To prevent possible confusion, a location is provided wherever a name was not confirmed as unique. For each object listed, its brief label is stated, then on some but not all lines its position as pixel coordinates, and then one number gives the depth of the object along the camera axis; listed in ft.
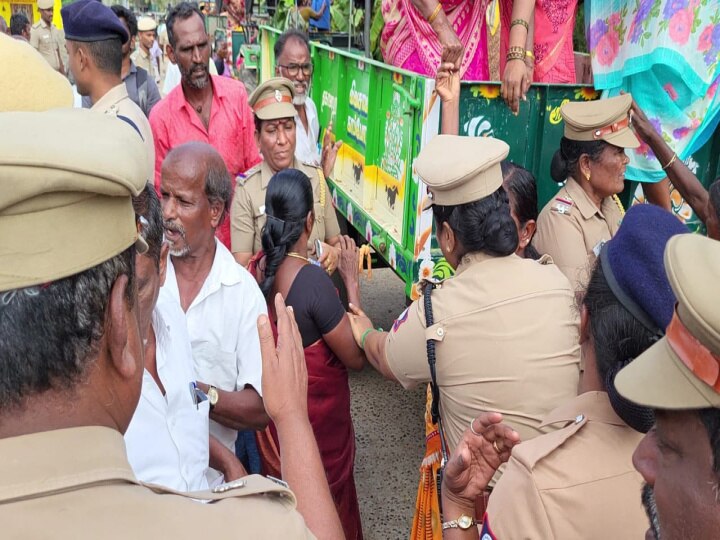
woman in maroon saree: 8.02
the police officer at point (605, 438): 4.00
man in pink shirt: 12.14
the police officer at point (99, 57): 9.52
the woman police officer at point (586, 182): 8.98
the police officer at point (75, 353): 2.49
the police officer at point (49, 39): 34.55
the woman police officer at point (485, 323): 6.07
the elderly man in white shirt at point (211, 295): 6.80
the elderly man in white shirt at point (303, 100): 13.06
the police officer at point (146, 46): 32.96
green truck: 9.68
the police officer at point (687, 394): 2.81
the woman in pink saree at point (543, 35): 10.66
